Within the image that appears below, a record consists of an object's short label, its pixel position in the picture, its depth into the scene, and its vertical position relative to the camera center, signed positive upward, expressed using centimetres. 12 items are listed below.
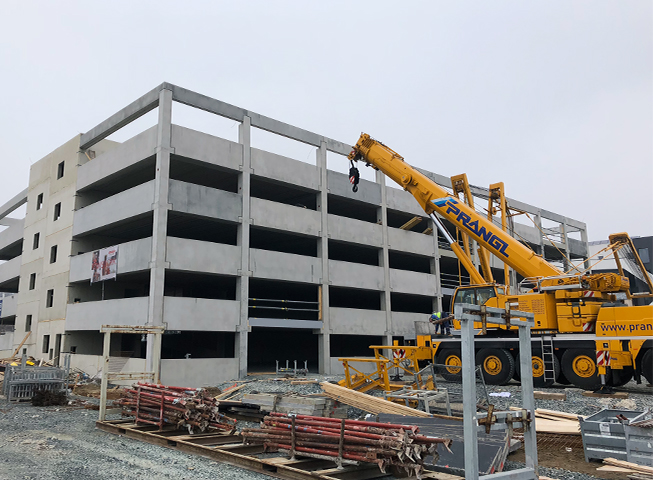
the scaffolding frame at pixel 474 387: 547 -63
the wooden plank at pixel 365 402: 1089 -157
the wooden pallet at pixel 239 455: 766 -212
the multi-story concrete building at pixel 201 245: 2183 +484
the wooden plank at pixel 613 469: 757 -202
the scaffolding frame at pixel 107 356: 1222 -60
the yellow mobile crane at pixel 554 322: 1542 +31
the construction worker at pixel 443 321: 2108 +45
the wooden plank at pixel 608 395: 1458 -179
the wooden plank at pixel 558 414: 1105 -177
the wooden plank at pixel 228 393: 1561 -188
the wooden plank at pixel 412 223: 3081 +646
